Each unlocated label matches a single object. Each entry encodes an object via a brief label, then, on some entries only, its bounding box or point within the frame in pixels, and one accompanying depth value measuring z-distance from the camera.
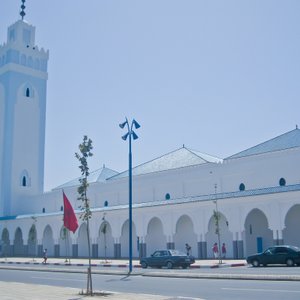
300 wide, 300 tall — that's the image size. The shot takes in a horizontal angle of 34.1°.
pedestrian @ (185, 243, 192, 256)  38.41
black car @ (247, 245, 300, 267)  26.08
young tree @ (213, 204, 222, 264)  33.51
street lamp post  27.61
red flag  18.06
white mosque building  37.06
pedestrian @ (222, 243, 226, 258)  37.29
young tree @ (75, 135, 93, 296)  17.98
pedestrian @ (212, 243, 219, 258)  36.04
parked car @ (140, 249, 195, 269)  28.72
